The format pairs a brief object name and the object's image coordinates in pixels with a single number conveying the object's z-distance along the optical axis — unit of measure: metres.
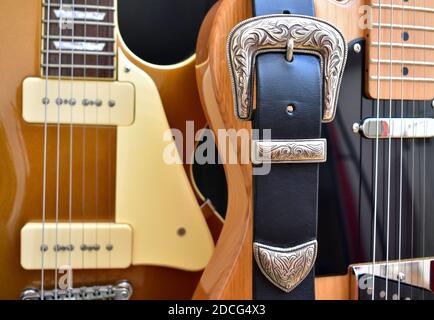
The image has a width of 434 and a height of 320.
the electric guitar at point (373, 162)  0.51
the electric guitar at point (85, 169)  0.56
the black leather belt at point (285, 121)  0.41
